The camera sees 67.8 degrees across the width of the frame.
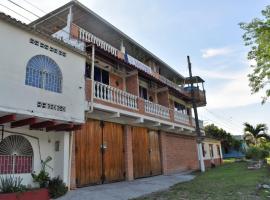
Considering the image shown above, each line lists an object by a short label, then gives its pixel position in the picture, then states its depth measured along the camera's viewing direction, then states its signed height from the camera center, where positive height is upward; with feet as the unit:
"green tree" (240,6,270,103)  37.76 +16.77
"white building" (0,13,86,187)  19.46 +4.82
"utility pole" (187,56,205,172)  50.91 +2.61
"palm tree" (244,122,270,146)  129.05 +2.51
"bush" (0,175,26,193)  18.62 -3.61
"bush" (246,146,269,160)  87.46 -7.40
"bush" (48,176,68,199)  22.05 -4.73
